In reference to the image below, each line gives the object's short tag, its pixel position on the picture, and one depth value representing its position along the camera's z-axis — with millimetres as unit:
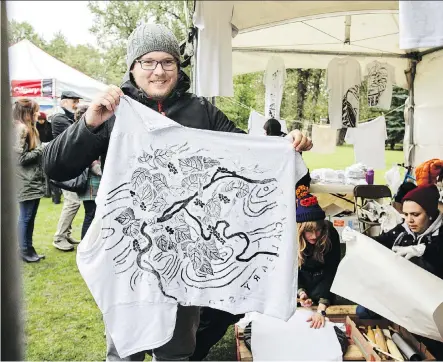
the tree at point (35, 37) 22336
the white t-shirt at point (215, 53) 2936
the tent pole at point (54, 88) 7152
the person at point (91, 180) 3855
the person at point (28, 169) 3781
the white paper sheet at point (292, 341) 2141
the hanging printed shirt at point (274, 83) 5910
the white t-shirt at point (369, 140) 6523
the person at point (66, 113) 3965
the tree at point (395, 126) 18594
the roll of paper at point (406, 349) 2133
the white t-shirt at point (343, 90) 5863
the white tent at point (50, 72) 7305
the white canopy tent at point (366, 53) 5098
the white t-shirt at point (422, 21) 1332
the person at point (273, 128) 4691
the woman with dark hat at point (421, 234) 2426
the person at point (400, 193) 4020
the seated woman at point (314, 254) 2662
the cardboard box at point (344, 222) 4684
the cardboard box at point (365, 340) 2113
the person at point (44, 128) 6725
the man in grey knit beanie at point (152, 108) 1482
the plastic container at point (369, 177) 5000
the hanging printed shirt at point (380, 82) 5871
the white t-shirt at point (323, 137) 7203
